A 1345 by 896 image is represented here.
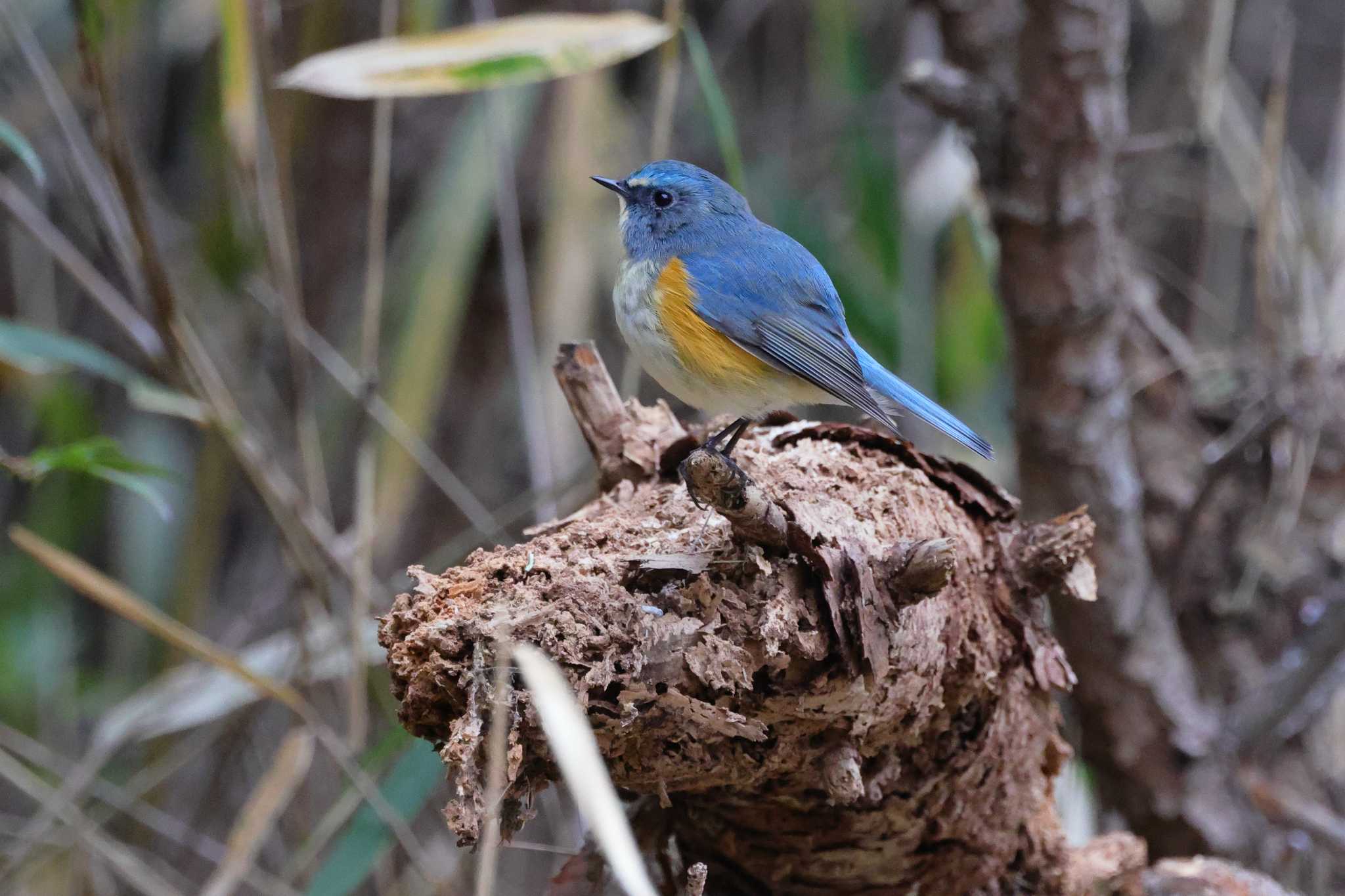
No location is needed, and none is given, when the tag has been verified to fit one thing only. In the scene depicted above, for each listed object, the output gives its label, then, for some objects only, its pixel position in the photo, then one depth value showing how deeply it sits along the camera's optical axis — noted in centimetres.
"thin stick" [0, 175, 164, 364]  473
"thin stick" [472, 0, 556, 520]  529
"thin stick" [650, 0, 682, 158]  485
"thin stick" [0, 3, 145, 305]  431
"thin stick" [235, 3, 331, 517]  458
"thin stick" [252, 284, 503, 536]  516
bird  408
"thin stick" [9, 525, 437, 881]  410
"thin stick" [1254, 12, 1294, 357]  534
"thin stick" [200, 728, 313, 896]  436
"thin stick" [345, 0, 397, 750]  475
